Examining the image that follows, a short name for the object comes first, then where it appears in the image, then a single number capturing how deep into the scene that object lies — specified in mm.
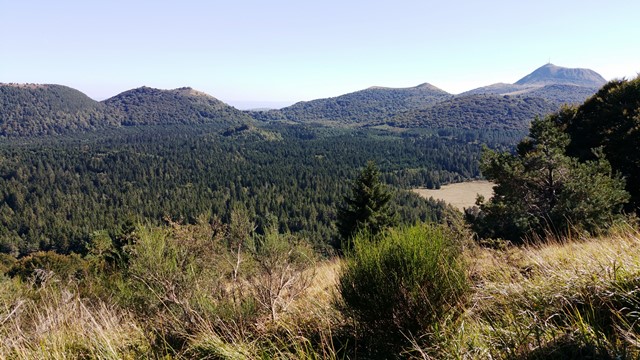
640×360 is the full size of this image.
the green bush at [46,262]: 30619
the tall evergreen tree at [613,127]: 16469
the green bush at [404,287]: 2879
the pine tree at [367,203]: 26203
